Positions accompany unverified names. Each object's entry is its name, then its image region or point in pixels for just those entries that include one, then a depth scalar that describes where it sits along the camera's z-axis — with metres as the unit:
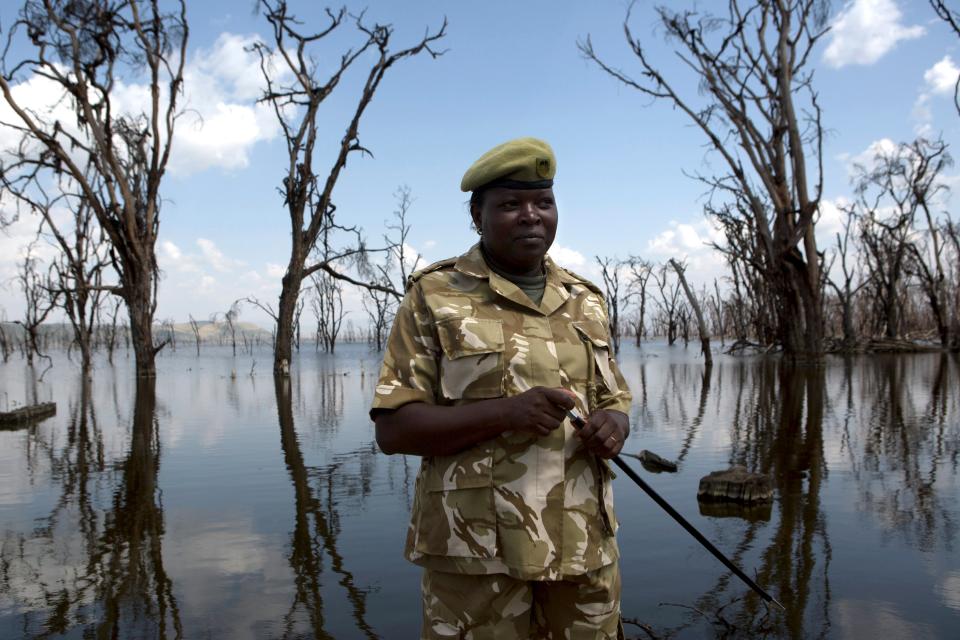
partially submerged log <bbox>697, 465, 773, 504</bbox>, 5.50
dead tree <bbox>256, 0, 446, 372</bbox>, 20.12
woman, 1.81
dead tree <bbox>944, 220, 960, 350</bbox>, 30.53
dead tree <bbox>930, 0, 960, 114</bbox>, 10.77
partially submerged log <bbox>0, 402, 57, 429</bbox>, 10.76
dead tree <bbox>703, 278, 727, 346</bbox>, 60.17
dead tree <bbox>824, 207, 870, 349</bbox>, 27.92
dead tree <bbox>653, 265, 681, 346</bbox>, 58.71
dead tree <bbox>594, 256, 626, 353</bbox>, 55.98
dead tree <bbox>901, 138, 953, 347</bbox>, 29.22
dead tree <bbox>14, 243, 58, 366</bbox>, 36.19
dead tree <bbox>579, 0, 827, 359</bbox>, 20.12
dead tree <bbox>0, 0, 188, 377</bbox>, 18.31
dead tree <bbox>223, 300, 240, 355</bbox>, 57.62
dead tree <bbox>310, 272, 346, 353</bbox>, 59.62
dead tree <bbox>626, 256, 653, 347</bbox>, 59.50
